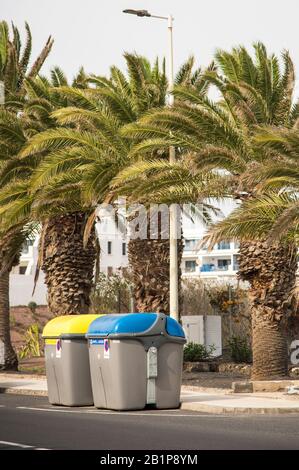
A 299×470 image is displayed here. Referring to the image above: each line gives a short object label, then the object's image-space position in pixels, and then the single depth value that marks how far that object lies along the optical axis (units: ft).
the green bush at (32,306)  195.30
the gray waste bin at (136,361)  65.72
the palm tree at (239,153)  80.69
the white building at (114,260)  215.76
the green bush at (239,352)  111.04
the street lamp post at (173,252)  86.84
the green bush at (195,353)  110.83
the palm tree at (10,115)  102.12
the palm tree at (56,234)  100.73
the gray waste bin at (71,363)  70.69
